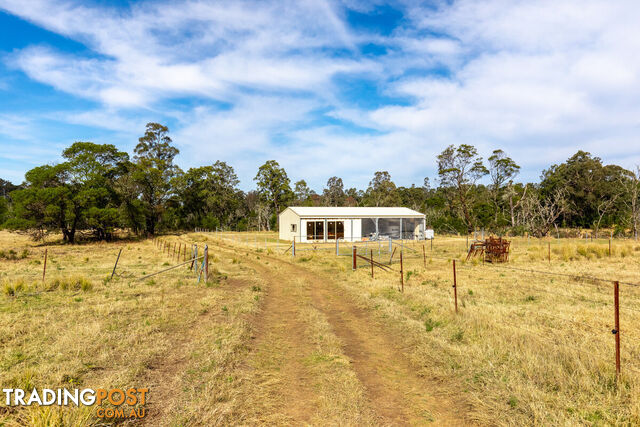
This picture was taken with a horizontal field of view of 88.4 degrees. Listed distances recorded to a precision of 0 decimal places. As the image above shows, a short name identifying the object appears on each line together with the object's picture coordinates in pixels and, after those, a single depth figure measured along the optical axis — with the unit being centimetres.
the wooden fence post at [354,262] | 1793
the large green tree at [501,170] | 5338
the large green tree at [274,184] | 6431
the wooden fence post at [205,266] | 1439
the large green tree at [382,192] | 7325
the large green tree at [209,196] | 6450
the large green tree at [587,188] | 5181
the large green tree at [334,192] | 8919
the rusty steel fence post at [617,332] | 520
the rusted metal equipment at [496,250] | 2112
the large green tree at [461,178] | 5191
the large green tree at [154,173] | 4962
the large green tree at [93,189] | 3731
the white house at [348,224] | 3819
